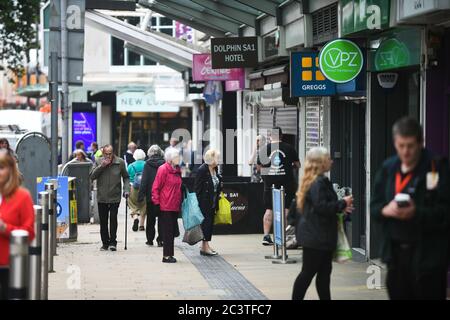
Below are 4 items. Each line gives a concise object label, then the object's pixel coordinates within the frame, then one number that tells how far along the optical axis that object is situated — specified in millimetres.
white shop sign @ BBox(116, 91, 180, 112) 49438
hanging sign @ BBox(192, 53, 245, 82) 25875
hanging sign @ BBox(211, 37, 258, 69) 22047
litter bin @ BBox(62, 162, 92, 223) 22781
